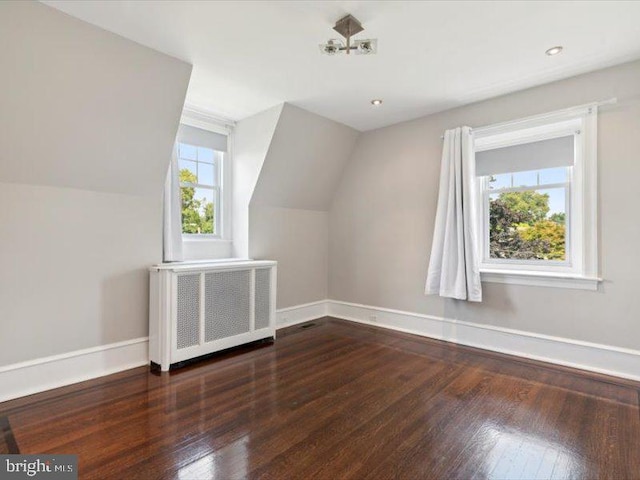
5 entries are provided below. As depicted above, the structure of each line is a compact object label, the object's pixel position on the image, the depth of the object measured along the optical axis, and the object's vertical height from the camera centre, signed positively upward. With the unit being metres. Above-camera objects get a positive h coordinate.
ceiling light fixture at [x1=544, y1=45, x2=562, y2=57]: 2.43 +1.45
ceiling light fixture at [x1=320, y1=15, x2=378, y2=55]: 2.07 +1.28
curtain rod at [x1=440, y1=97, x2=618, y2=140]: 2.67 +1.15
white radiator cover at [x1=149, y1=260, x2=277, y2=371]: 2.81 -0.63
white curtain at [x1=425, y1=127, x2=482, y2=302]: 3.27 +0.16
